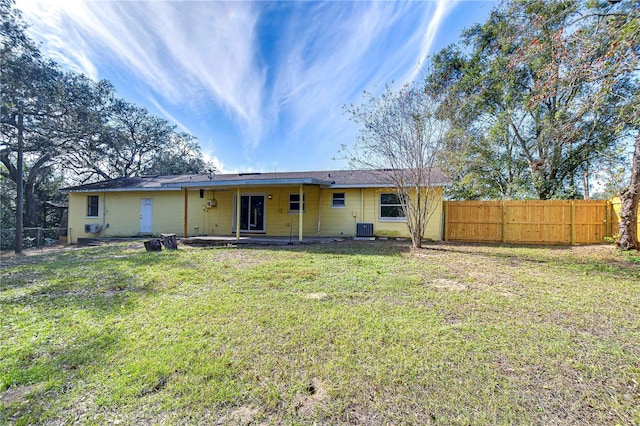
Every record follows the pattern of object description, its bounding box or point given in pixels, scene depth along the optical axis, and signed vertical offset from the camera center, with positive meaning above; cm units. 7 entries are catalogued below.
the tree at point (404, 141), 870 +252
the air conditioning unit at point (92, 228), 1402 -74
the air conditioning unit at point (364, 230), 1135 -60
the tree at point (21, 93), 1054 +513
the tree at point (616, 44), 539 +362
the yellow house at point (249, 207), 1142 +38
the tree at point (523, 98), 646 +459
